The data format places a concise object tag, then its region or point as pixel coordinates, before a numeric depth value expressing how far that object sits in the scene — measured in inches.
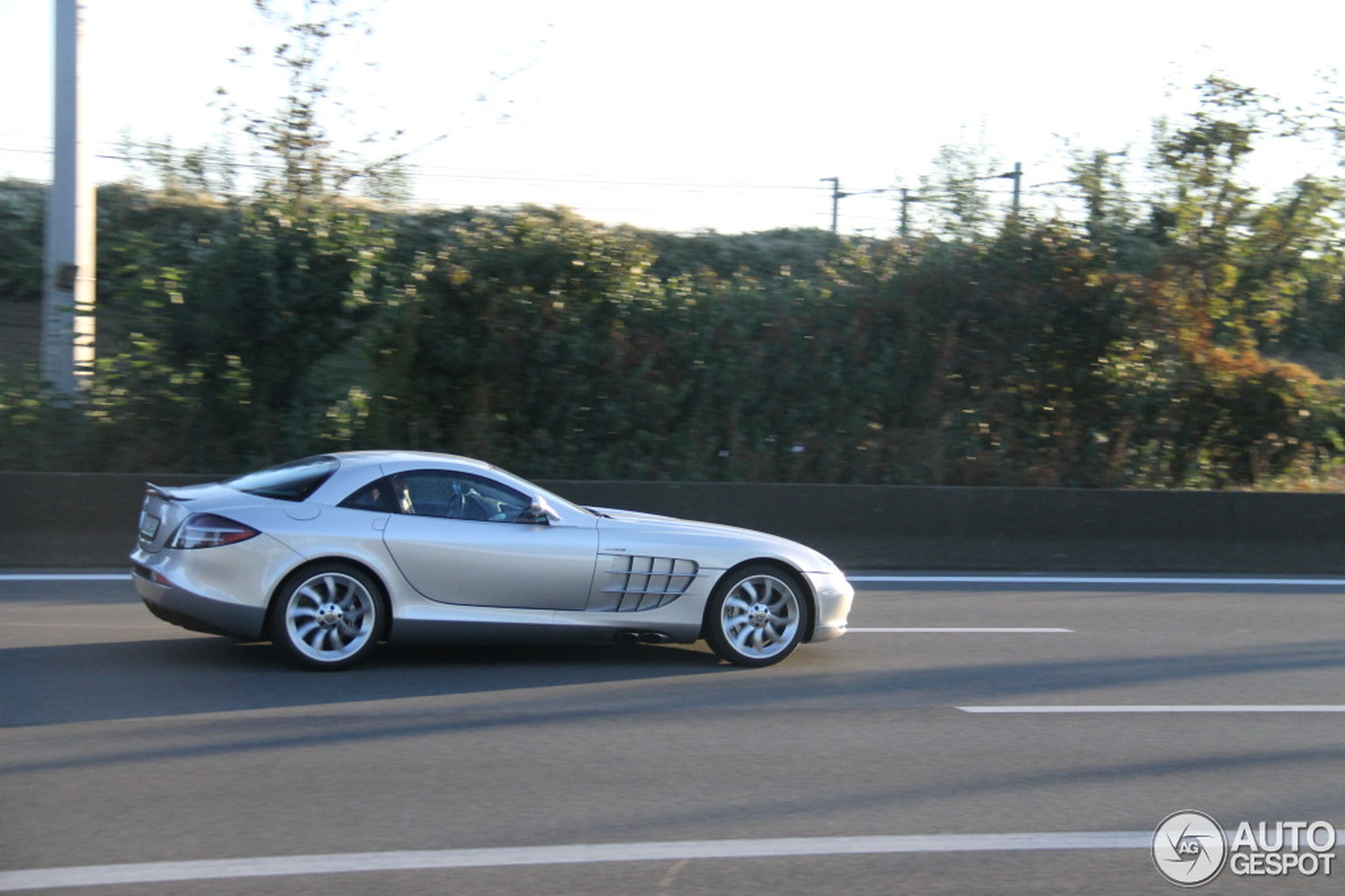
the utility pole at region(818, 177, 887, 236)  1824.6
